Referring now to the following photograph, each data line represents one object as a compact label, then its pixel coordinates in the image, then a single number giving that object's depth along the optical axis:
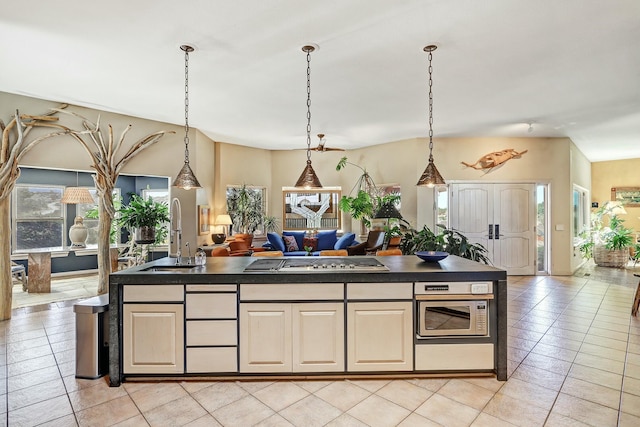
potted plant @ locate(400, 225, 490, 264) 4.95
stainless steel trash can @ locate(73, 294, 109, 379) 2.71
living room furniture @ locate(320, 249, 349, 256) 5.51
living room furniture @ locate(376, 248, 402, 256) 5.08
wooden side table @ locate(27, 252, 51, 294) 5.60
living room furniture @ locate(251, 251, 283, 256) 4.50
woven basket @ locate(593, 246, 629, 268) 8.22
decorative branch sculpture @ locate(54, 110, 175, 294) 5.38
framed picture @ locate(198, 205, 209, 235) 6.71
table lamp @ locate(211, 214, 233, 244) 7.16
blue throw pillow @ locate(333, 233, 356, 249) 7.43
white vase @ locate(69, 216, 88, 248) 6.59
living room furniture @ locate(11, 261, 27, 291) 5.64
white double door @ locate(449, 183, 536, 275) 6.93
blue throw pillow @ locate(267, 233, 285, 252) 7.46
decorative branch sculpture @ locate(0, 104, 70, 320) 4.31
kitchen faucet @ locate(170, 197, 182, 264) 6.13
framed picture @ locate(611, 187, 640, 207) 9.14
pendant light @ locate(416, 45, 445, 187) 3.30
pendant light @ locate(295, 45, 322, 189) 3.46
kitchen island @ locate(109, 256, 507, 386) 2.65
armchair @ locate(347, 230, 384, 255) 6.73
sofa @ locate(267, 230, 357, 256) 7.47
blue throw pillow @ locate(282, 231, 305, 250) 8.03
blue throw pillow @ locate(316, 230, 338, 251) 7.97
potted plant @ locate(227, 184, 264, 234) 7.94
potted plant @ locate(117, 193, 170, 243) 5.11
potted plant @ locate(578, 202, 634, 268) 8.16
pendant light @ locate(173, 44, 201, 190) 3.36
